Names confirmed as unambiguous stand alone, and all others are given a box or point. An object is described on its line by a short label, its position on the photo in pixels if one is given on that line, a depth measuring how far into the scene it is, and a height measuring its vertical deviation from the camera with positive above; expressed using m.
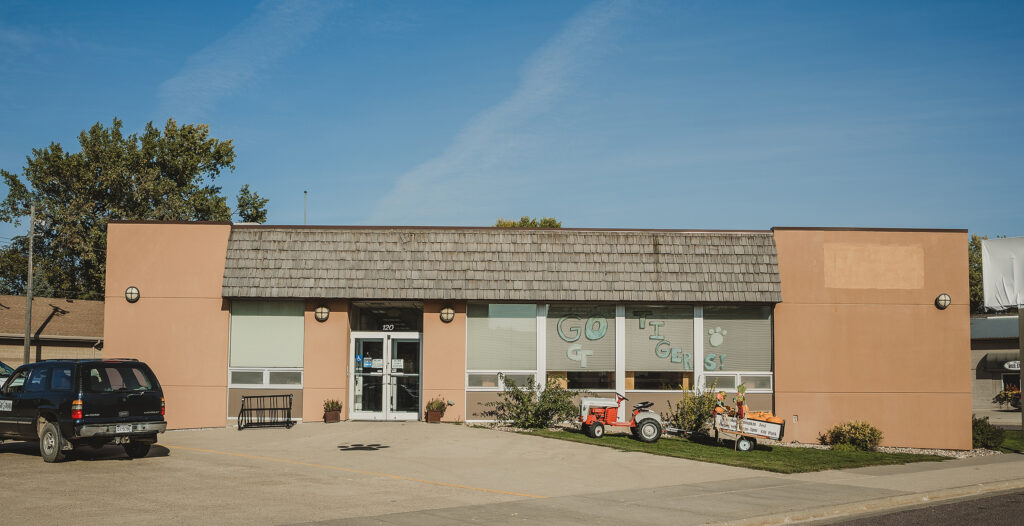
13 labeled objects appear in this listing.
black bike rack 19.47 -2.29
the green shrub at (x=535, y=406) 19.44 -2.11
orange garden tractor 17.88 -2.24
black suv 13.79 -1.60
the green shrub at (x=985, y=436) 19.94 -2.78
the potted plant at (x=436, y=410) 19.70 -2.24
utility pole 30.45 -0.51
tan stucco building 19.67 +0.04
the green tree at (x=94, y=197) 40.59 +6.10
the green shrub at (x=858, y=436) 18.91 -2.66
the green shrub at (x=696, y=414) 19.06 -2.21
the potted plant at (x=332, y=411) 19.55 -2.27
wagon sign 17.56 -2.32
